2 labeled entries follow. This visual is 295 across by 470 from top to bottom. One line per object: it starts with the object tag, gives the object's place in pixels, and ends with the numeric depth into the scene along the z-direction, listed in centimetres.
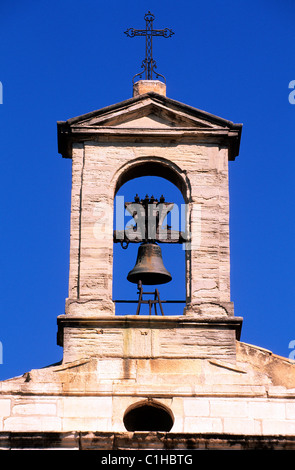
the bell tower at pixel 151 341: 1836
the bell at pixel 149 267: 2030
